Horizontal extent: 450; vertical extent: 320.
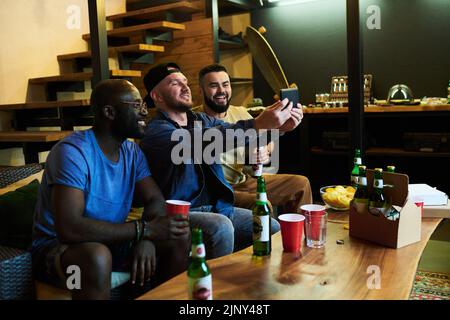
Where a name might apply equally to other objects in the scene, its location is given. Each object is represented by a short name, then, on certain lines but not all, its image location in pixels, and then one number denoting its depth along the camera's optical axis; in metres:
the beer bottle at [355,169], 2.13
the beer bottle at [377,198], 1.60
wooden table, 1.24
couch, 1.63
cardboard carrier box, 1.57
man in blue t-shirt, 1.57
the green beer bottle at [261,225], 1.51
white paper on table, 2.10
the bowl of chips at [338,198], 2.11
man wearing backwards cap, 2.01
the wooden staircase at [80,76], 3.48
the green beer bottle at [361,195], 1.68
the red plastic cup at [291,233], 1.55
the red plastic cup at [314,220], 1.60
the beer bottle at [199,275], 1.12
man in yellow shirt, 2.93
